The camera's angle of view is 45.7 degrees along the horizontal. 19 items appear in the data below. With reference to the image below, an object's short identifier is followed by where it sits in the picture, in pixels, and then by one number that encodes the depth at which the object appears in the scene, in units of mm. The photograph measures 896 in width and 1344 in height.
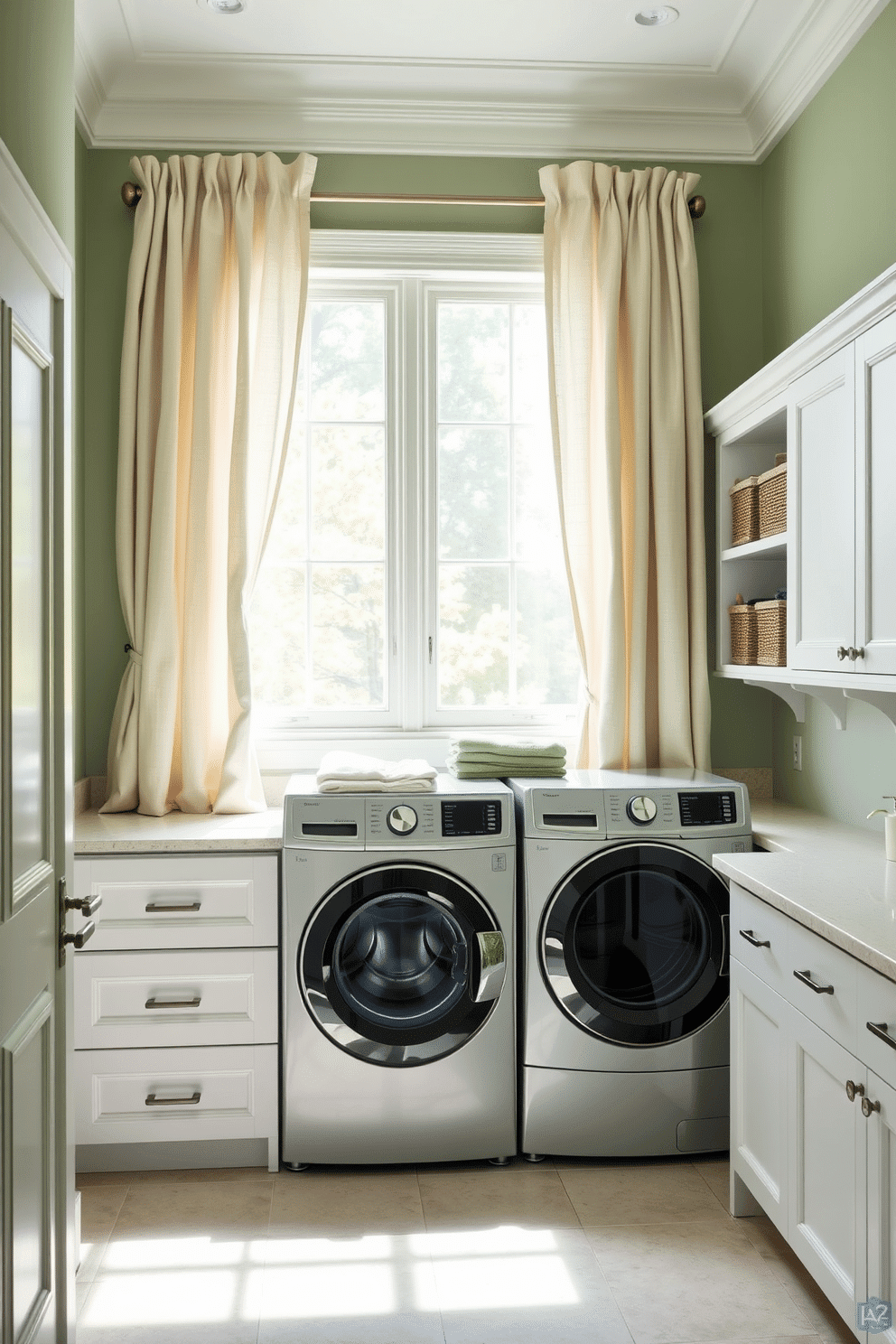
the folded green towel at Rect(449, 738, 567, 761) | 2900
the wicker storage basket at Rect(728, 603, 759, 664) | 2918
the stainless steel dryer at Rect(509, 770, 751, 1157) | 2660
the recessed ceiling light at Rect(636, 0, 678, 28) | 2781
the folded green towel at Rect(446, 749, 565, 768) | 2902
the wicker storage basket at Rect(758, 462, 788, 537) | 2668
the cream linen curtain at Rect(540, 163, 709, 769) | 3129
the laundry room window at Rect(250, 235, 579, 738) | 3312
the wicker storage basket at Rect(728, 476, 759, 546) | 2904
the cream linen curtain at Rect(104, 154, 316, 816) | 3025
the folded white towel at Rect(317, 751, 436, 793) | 2658
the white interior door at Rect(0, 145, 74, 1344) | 1400
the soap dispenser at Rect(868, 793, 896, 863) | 2264
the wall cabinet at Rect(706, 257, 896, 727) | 2078
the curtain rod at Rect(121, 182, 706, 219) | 3154
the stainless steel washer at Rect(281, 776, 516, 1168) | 2602
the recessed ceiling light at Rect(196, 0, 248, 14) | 2730
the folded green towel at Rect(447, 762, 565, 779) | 2904
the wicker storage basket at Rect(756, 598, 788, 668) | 2689
